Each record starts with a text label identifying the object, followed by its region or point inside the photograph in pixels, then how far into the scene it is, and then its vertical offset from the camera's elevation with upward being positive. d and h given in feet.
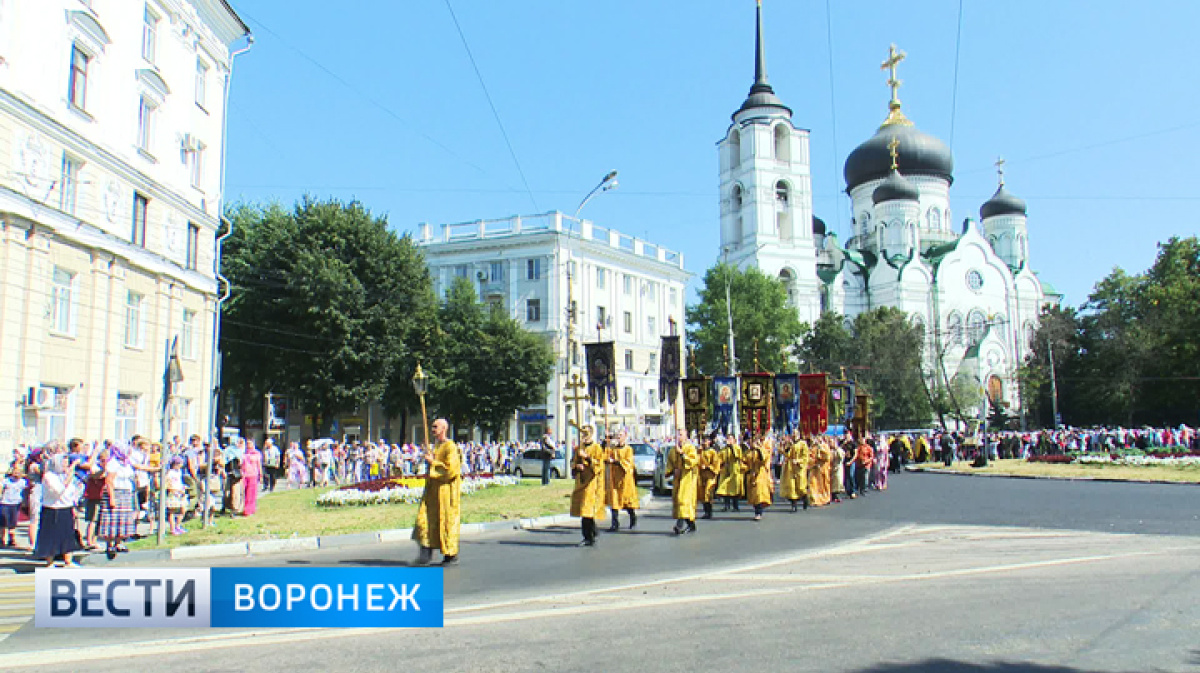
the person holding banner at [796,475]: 59.31 -3.48
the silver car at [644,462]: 84.89 -3.39
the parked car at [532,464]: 101.02 -4.14
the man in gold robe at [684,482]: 43.78 -2.90
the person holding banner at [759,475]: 52.95 -3.10
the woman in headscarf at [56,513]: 33.01 -3.05
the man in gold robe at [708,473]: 52.95 -2.89
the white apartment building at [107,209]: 57.41 +18.56
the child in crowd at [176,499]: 44.52 -3.42
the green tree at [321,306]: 111.65 +17.37
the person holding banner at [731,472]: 56.95 -3.07
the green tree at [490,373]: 137.49 +9.61
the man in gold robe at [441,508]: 31.89 -2.95
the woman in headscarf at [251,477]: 53.52 -2.77
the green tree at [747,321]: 204.85 +26.35
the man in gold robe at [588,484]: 39.50 -2.68
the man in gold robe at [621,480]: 45.83 -2.82
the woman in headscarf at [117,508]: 36.76 -3.22
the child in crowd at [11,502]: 40.01 -3.12
